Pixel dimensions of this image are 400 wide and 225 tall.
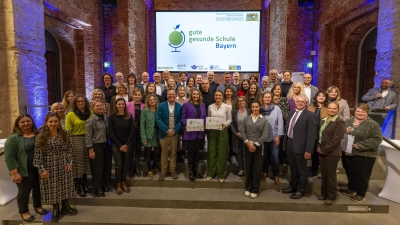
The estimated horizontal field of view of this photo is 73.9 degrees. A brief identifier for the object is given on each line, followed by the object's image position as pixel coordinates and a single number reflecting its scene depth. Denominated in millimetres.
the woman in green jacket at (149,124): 4504
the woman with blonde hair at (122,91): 4801
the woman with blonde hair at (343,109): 4875
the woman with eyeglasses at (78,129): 3955
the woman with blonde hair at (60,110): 3984
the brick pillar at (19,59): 5648
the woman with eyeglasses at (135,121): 4583
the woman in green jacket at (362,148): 3982
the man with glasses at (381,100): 5672
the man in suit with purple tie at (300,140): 3951
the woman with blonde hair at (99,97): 4347
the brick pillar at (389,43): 5953
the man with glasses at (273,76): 6059
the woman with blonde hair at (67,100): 4259
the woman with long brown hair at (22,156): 3326
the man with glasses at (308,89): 5211
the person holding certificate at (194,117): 4500
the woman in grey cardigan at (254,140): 4145
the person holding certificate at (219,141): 4508
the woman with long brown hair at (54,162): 3393
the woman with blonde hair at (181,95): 4977
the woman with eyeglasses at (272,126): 4379
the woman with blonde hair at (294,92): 4605
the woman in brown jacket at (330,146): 3832
